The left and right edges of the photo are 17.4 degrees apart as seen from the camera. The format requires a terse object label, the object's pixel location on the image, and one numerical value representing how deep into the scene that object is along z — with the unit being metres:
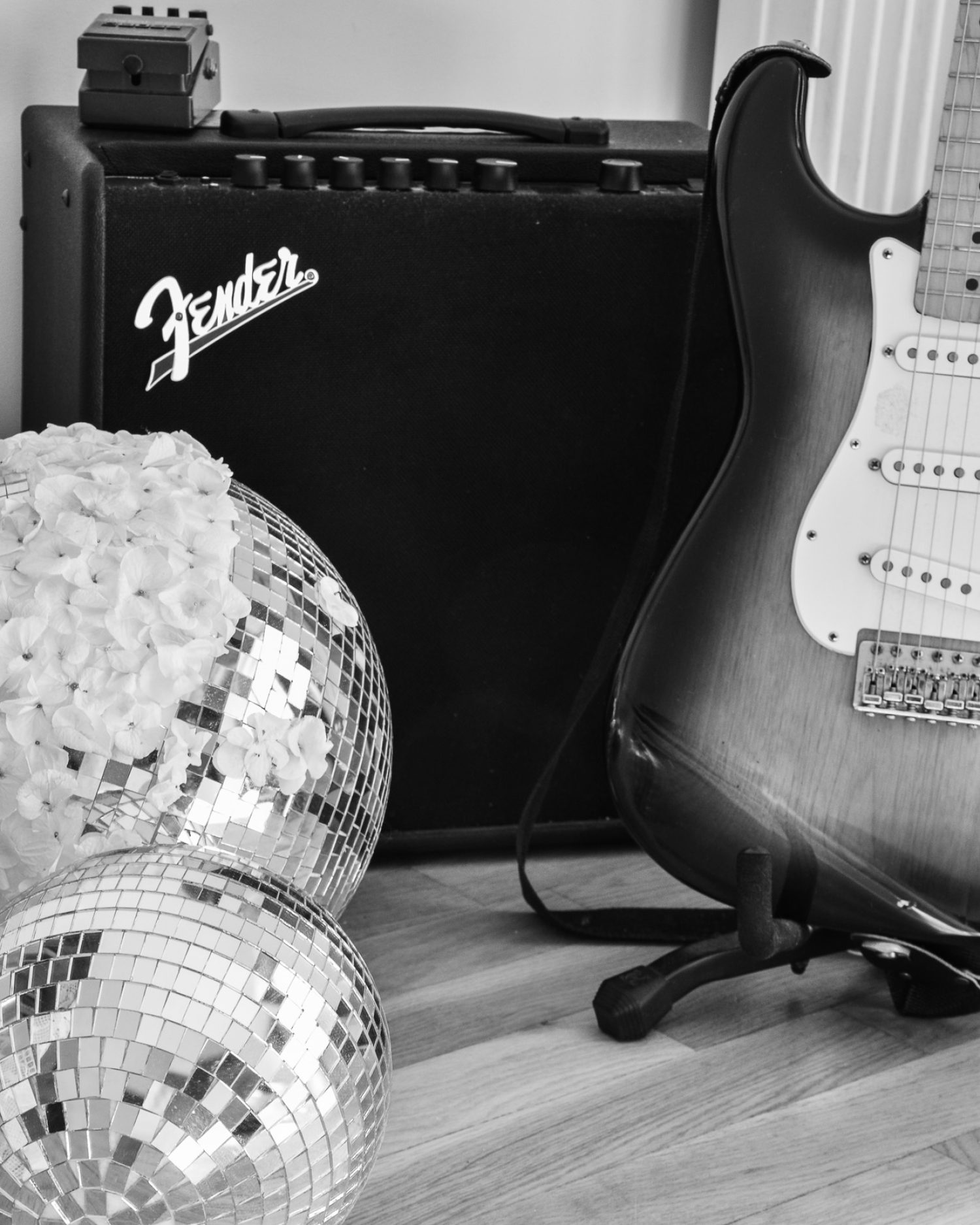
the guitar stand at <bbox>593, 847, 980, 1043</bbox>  1.67
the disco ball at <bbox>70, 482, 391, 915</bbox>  1.52
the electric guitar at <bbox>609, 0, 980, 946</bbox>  1.64
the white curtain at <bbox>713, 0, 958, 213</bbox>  2.01
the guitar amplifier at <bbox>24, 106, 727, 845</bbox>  1.71
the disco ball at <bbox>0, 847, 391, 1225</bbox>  1.38
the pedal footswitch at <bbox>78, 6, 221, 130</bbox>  1.73
